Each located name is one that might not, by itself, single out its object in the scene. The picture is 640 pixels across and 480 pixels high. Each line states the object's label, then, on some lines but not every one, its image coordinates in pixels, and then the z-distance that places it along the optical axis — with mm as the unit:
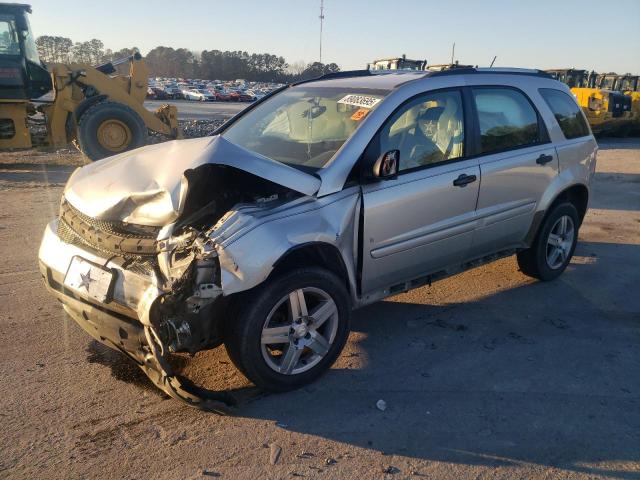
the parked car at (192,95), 52666
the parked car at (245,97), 55281
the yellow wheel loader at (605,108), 20203
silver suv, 2891
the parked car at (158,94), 50594
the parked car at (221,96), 54256
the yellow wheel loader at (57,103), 10953
